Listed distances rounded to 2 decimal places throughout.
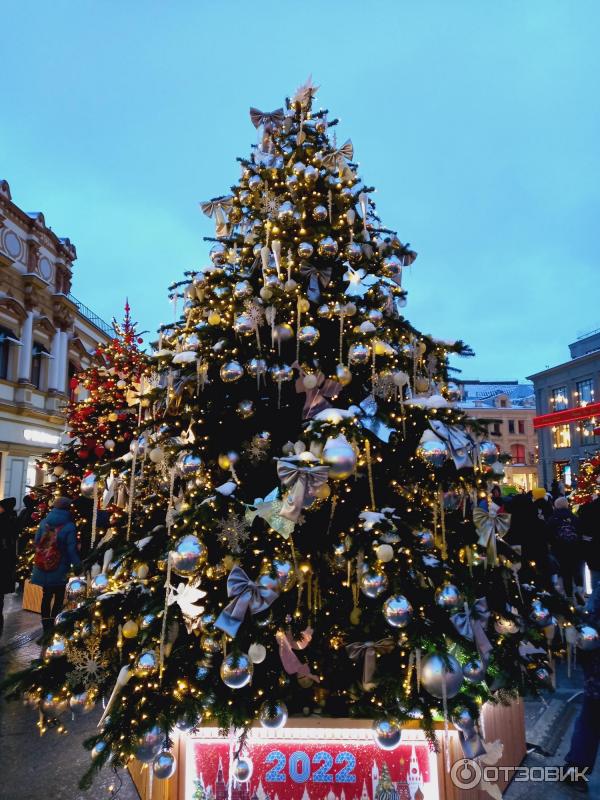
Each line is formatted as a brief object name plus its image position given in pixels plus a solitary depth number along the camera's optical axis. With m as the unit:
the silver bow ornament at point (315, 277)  4.11
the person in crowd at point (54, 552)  5.88
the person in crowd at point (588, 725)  3.13
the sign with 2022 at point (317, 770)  2.75
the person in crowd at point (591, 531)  4.88
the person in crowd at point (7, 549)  6.38
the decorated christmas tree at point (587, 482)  13.88
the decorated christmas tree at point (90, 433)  7.84
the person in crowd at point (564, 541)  6.75
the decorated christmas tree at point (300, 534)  2.65
